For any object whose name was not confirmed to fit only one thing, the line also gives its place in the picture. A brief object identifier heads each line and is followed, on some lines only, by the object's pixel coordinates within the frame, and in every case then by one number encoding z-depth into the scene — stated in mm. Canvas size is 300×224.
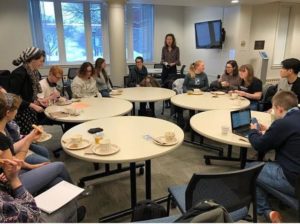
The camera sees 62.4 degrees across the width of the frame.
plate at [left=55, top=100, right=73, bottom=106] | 3055
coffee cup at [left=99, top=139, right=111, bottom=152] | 1700
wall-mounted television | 6141
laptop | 2099
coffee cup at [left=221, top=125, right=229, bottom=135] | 2064
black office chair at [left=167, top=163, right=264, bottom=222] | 1221
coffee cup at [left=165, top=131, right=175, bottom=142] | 1848
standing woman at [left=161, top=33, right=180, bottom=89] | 5312
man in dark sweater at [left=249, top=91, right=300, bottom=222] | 1683
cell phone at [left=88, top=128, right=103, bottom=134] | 2058
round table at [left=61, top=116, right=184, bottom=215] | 1652
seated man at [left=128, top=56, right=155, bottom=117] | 4726
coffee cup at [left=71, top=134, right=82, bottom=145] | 1809
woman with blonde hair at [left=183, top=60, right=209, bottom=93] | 4099
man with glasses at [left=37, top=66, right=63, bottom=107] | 3082
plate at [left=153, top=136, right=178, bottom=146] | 1805
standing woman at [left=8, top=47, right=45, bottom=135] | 2646
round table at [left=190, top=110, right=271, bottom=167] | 1953
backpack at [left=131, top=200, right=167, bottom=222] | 1563
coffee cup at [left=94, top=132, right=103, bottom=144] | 1833
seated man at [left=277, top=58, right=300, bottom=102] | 2918
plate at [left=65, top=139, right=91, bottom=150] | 1760
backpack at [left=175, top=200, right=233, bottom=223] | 826
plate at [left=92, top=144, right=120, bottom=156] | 1669
